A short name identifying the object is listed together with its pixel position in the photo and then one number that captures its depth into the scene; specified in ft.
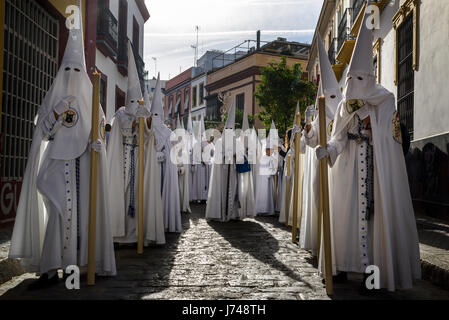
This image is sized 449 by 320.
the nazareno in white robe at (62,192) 12.99
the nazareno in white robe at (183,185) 37.04
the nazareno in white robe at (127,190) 19.44
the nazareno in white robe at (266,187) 36.58
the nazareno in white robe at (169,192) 24.27
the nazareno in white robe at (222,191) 30.78
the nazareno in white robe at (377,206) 12.35
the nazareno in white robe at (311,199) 16.01
